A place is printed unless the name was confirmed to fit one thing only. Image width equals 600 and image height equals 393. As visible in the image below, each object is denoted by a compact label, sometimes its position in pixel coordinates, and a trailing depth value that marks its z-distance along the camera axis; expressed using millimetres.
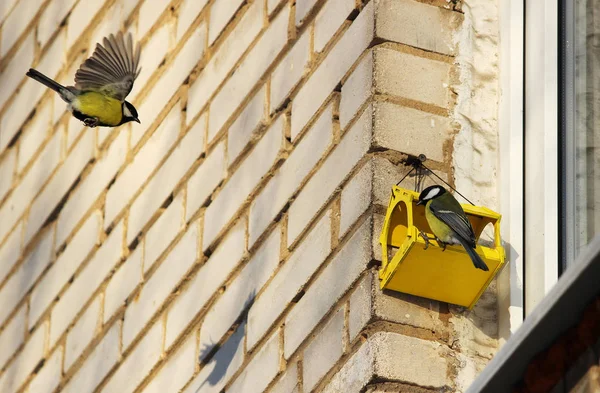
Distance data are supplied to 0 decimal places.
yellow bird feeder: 6711
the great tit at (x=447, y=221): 6574
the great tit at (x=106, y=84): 9453
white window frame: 7051
